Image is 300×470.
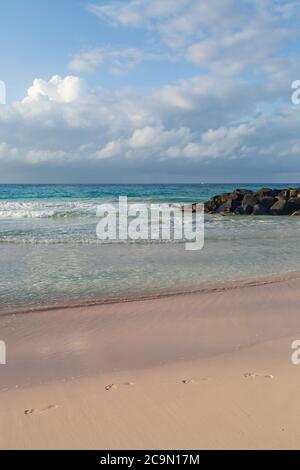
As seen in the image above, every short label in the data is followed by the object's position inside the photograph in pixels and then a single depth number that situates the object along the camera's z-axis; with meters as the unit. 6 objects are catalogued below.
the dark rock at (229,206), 30.12
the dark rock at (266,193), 32.54
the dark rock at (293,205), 29.34
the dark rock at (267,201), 30.00
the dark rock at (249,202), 28.99
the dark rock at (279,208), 28.93
